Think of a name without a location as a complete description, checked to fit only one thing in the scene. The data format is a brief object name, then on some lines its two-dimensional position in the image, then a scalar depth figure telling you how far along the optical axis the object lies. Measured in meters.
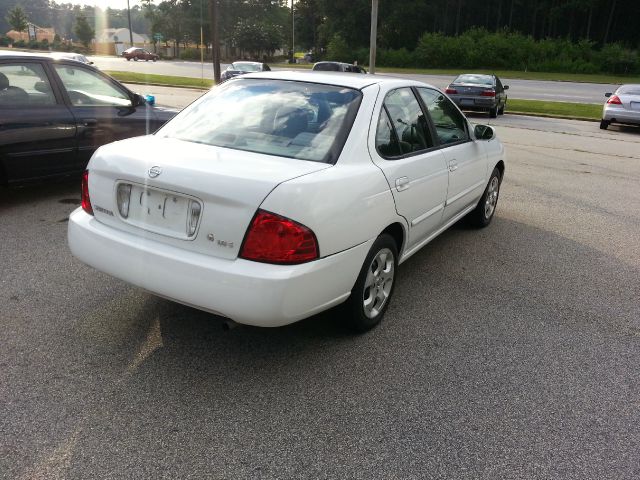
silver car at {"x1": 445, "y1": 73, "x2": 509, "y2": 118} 17.27
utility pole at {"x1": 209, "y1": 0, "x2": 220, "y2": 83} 24.28
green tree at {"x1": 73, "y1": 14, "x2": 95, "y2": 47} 89.06
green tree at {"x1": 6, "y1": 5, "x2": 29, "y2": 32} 88.39
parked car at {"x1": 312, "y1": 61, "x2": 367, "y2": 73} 21.84
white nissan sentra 2.68
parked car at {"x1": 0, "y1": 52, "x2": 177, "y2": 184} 5.54
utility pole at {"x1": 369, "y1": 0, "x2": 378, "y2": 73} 22.12
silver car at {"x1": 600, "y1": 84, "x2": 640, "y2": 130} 15.23
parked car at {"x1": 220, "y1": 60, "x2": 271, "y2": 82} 23.90
